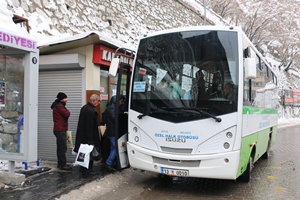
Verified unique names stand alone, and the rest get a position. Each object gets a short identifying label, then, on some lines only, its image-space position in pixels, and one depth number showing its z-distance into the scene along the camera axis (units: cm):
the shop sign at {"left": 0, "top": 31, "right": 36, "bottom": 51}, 504
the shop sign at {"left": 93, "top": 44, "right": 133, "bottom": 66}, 750
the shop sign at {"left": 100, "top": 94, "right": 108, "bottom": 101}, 816
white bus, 543
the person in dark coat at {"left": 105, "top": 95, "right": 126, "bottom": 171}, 689
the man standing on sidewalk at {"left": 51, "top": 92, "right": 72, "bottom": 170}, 682
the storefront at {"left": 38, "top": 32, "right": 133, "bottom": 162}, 743
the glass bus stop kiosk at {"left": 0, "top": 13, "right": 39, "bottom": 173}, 561
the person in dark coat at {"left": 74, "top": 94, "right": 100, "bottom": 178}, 647
